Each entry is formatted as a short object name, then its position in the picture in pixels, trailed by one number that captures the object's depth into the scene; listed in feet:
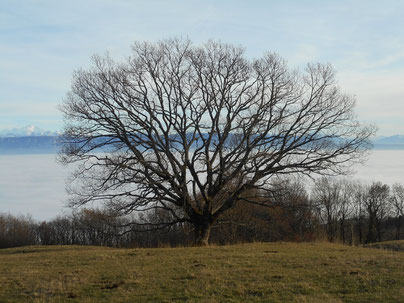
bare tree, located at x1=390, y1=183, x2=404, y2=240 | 210.63
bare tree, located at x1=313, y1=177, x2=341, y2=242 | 184.57
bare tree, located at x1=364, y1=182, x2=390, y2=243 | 201.98
